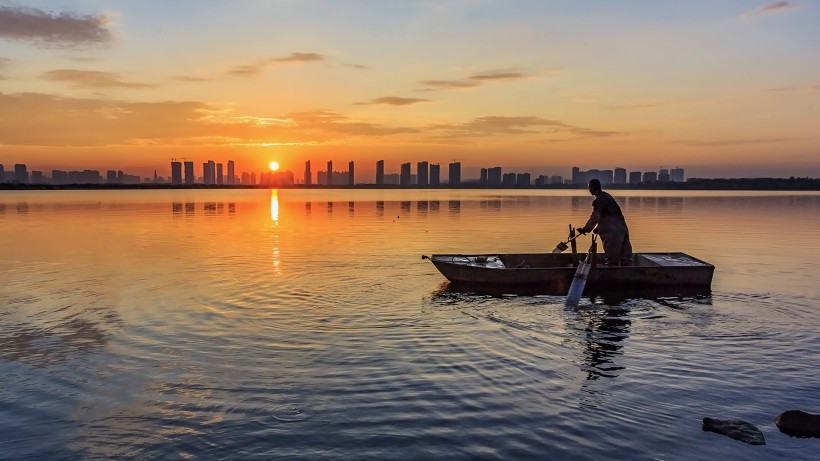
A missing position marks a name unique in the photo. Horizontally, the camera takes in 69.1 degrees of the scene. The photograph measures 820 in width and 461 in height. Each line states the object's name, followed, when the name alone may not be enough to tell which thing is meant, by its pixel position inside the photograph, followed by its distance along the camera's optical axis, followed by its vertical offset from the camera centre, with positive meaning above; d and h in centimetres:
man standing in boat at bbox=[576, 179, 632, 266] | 1939 -136
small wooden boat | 1878 -301
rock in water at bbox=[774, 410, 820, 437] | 823 -333
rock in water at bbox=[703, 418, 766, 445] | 808 -340
